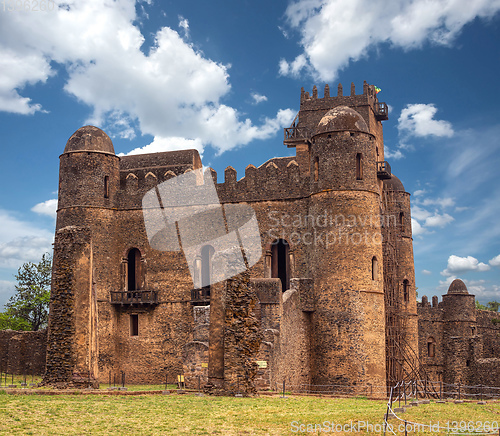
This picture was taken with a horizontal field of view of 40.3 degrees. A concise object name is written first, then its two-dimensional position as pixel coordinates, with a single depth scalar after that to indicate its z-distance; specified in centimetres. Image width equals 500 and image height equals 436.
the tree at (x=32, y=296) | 4916
